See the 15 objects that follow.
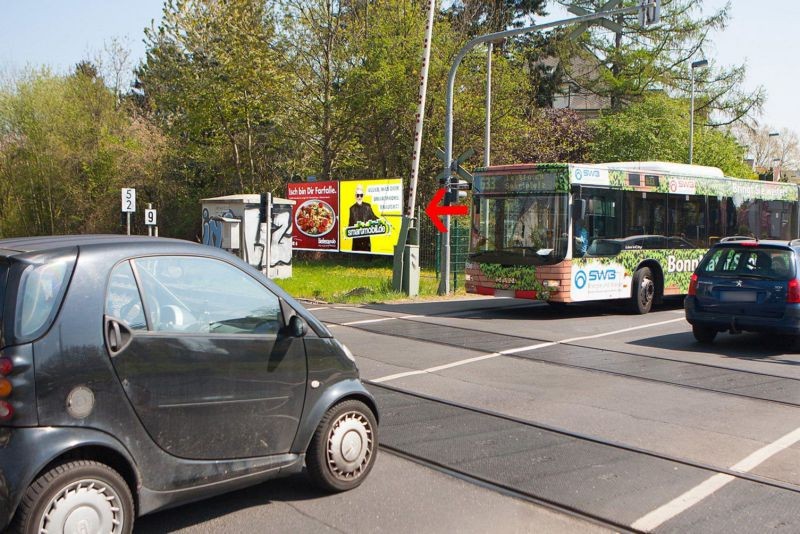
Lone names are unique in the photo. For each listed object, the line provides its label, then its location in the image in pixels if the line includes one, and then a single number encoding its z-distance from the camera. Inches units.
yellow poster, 1050.7
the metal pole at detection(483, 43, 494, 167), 923.8
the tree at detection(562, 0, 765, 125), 1695.4
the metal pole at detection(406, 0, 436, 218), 770.8
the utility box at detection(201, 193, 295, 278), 971.3
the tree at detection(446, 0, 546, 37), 1432.6
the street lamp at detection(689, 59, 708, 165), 1358.8
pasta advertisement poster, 1121.4
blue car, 434.0
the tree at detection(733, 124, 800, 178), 2669.8
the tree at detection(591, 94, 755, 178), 1457.9
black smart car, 142.7
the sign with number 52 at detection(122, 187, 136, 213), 894.4
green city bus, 590.2
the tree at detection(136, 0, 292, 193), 1218.0
